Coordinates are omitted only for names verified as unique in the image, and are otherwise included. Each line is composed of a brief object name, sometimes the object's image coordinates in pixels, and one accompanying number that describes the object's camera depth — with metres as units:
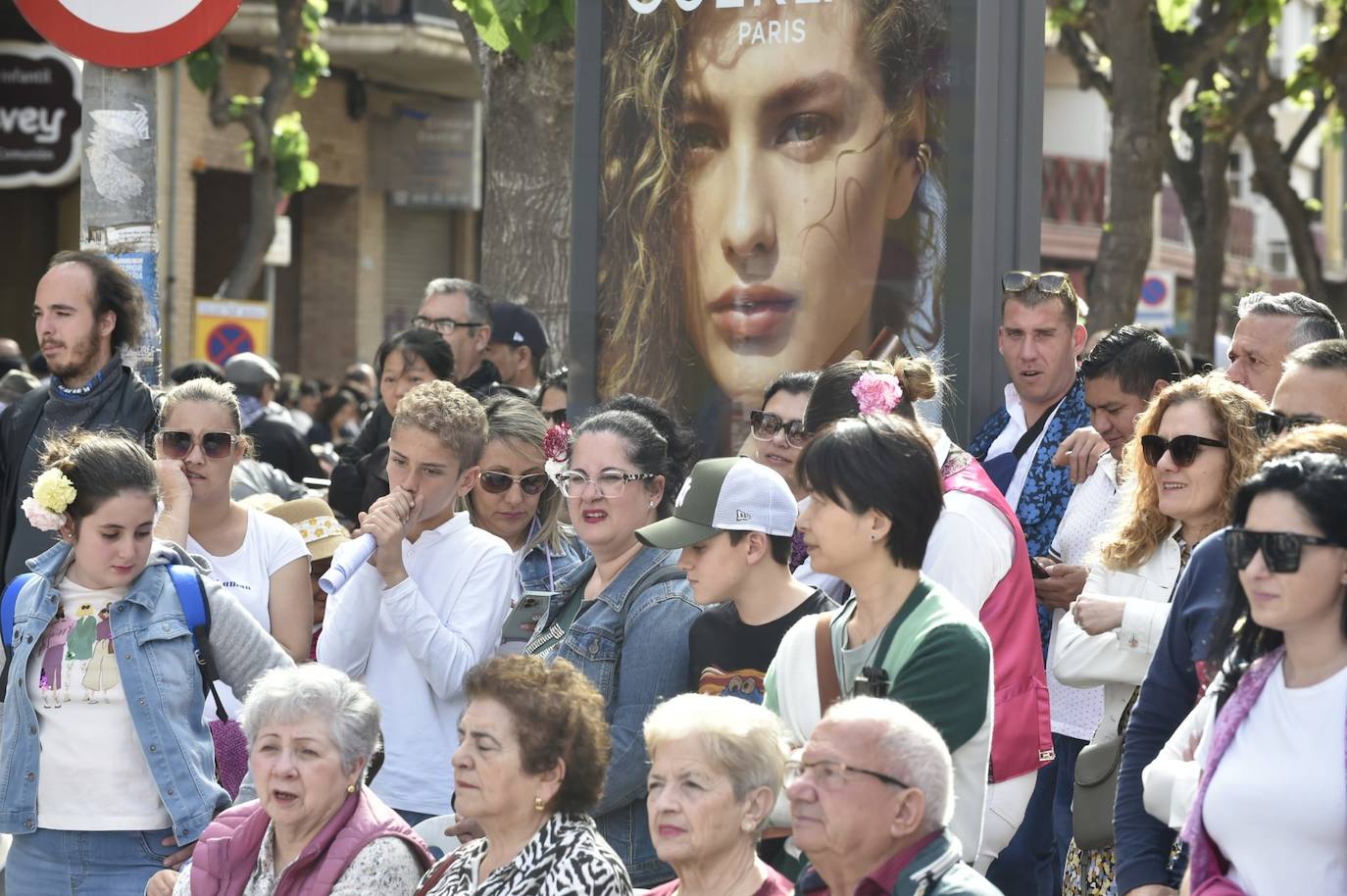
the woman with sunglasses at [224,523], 12.04
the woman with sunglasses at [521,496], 12.78
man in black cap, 18.20
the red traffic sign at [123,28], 13.23
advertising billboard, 12.98
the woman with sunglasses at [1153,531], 9.93
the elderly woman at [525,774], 9.02
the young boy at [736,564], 9.89
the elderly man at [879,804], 7.61
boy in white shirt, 11.02
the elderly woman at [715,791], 8.34
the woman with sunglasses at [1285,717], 7.63
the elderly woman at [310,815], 9.48
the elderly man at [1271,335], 12.50
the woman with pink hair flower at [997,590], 9.87
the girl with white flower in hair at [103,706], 10.43
